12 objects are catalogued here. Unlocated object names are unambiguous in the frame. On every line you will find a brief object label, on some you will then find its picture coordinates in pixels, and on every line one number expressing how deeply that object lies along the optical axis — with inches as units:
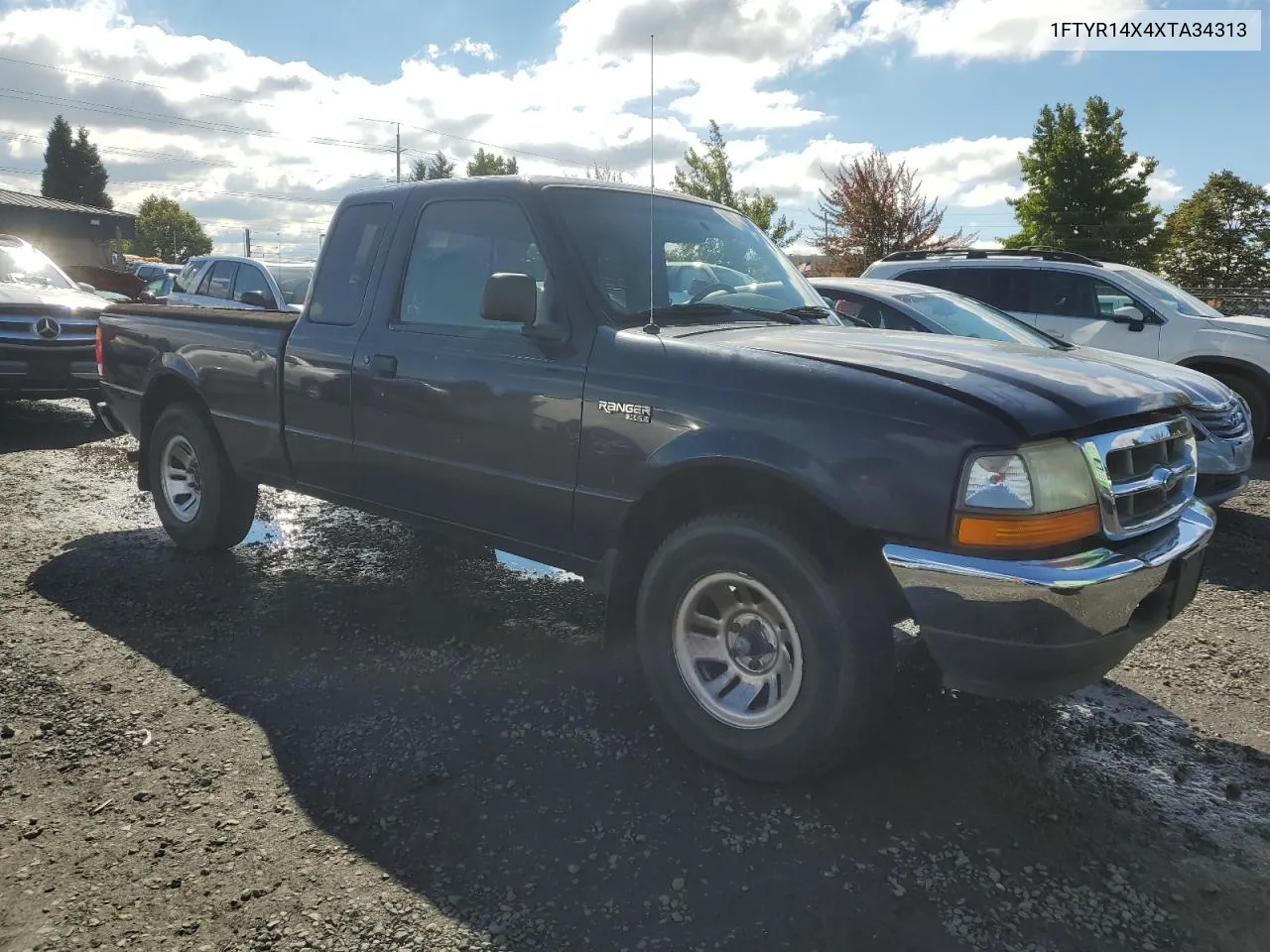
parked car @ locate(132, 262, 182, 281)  1254.9
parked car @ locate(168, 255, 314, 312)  460.4
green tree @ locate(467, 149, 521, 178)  1957.4
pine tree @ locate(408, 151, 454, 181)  2269.2
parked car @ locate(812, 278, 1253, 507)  226.1
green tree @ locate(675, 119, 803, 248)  1128.2
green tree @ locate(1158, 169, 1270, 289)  1491.1
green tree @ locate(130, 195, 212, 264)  4173.2
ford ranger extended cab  100.1
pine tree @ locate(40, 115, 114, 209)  3275.1
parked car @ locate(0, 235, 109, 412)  353.7
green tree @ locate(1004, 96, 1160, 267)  1478.8
